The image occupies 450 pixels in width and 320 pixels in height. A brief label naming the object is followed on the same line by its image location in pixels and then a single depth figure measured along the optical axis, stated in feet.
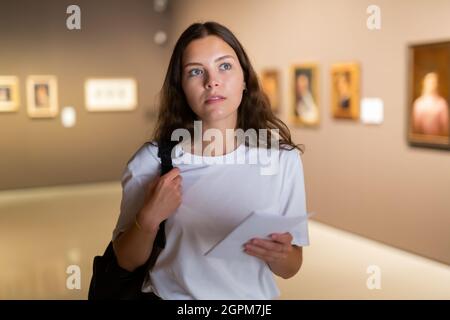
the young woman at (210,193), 6.62
